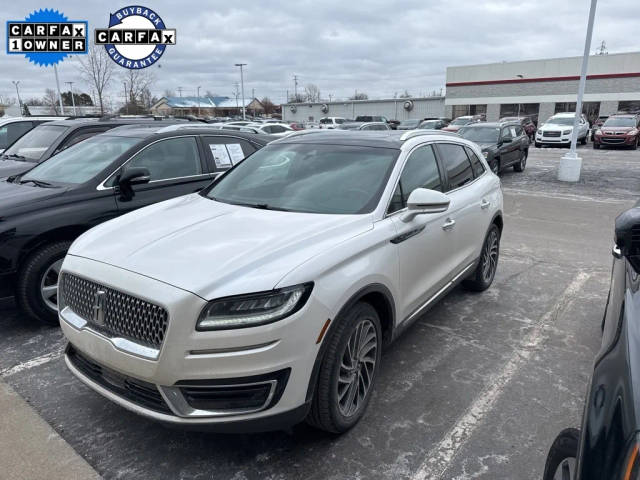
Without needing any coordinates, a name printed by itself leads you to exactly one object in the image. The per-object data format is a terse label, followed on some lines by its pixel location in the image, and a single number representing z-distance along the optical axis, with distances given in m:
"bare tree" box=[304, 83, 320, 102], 109.62
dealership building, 39.06
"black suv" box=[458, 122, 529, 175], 13.95
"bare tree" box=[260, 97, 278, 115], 94.44
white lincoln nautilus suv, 2.28
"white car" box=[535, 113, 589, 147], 22.88
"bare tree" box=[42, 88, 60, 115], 60.06
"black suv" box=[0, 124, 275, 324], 4.02
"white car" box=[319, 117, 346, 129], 36.22
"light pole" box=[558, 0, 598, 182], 12.61
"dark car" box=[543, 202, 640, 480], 1.31
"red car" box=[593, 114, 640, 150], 22.44
